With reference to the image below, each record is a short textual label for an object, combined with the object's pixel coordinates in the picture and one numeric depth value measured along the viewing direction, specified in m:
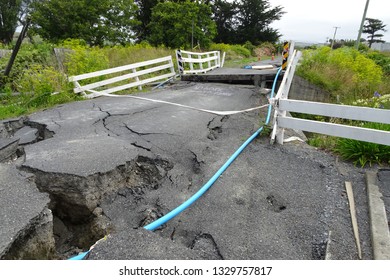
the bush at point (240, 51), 25.60
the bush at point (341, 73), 9.89
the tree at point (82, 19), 15.70
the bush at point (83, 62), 8.41
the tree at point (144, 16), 24.31
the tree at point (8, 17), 25.47
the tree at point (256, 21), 34.78
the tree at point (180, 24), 18.94
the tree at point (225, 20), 34.62
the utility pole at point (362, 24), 20.82
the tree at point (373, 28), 62.85
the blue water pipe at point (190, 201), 2.46
